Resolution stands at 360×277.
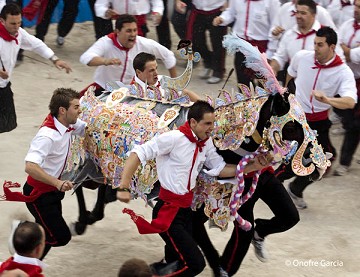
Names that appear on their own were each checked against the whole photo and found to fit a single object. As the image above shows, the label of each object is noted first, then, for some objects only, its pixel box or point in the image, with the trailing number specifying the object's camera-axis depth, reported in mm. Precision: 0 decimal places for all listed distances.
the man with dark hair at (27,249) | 9024
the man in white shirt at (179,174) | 11085
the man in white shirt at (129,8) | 18906
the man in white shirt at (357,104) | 16475
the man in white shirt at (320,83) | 14680
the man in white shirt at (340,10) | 18555
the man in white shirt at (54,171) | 11748
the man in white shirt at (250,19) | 18568
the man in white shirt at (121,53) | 15291
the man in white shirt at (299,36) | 16826
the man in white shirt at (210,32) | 20298
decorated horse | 11267
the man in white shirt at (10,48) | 15070
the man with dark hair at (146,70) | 13393
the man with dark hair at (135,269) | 8127
